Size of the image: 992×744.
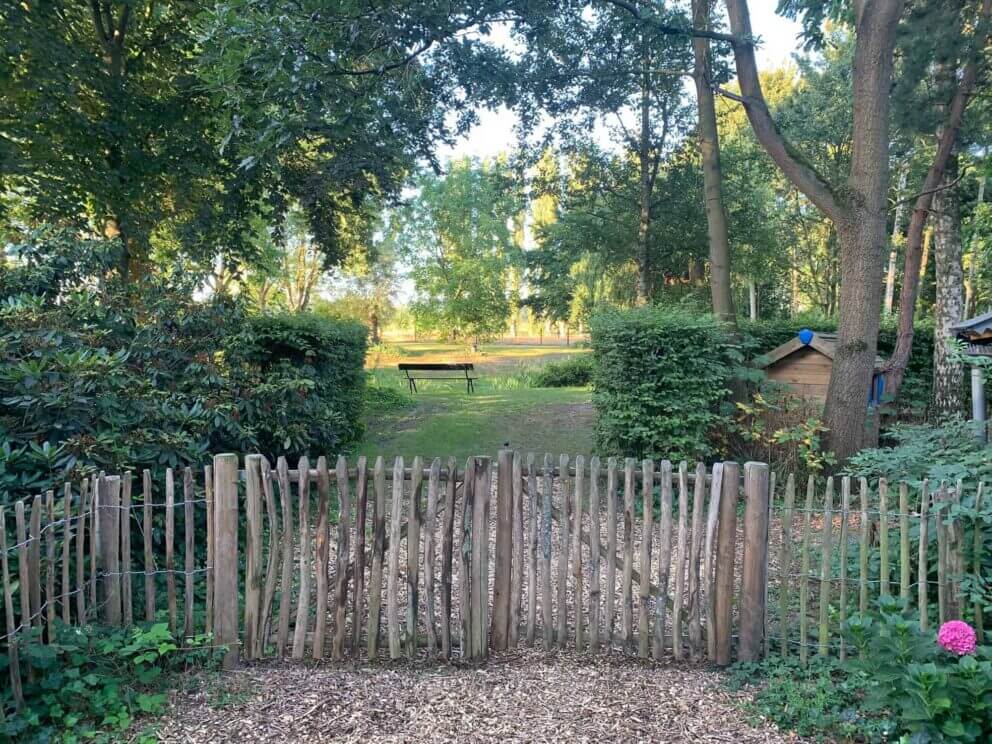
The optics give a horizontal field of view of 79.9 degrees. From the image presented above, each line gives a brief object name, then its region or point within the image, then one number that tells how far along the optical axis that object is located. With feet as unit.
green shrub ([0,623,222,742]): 9.42
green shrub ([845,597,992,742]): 8.39
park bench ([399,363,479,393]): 59.21
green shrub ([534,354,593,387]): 70.38
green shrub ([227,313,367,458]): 22.20
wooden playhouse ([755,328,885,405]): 31.65
